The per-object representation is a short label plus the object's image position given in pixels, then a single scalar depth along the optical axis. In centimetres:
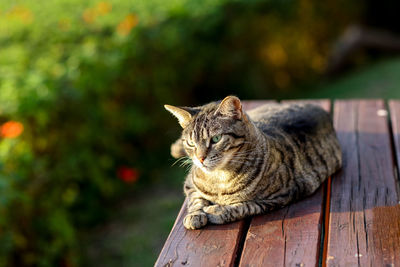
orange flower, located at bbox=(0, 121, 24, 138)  366
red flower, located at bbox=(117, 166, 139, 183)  501
